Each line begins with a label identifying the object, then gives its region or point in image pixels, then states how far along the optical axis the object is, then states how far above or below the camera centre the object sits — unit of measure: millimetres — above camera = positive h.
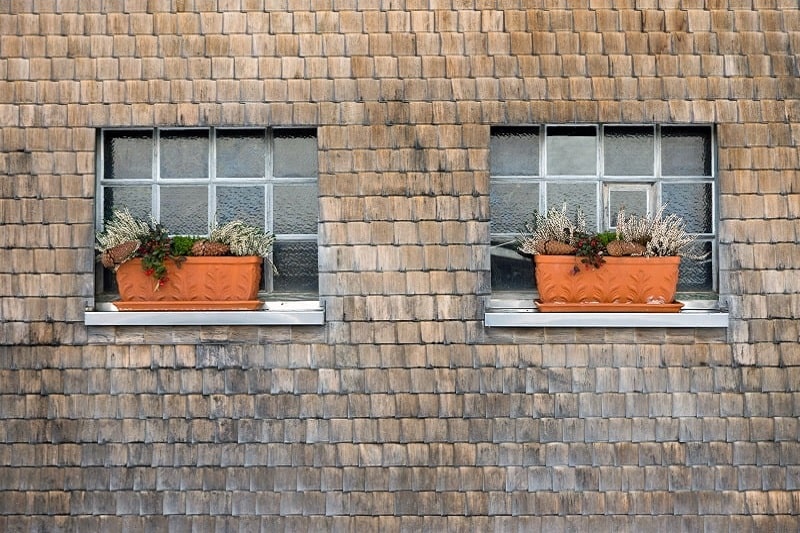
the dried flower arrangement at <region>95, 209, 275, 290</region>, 5016 +186
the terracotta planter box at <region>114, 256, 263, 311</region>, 5082 -77
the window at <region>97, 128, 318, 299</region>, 5379 +594
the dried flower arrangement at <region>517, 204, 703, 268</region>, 5055 +208
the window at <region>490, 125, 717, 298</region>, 5371 +593
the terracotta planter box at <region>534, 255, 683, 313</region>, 5066 -79
